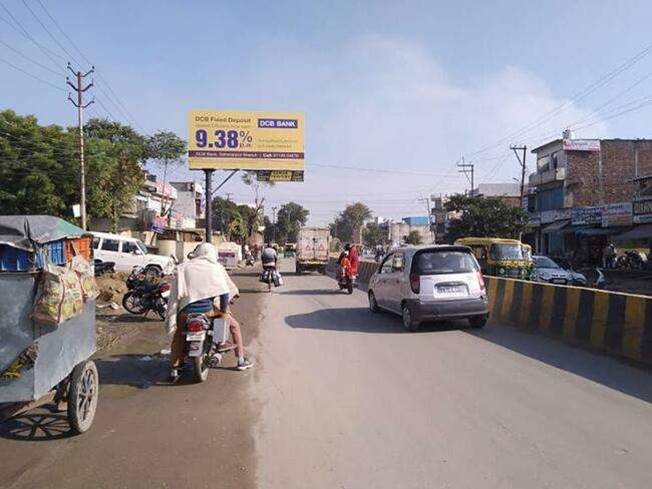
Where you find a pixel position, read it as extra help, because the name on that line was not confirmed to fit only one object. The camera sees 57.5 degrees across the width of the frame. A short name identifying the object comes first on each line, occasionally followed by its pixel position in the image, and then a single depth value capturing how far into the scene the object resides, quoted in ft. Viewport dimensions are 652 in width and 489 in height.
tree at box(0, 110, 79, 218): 98.43
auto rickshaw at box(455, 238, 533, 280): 78.69
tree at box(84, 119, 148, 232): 110.67
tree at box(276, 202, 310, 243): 376.50
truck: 112.06
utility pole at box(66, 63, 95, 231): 96.07
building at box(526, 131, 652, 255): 158.20
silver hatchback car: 36.04
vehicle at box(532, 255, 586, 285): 79.15
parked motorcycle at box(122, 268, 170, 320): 42.01
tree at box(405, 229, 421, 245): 304.63
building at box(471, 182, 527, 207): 246.06
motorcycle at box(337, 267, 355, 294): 66.64
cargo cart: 14.46
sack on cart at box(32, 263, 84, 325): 14.64
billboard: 104.42
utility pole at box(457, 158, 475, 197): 227.51
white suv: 87.76
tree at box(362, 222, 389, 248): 406.37
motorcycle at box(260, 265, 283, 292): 69.21
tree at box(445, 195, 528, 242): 157.79
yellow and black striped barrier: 27.14
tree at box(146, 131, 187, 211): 152.09
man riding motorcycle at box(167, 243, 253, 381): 23.48
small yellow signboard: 108.68
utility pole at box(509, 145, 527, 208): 163.82
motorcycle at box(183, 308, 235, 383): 22.79
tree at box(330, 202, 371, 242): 404.57
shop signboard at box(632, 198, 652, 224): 119.24
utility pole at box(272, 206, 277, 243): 373.61
